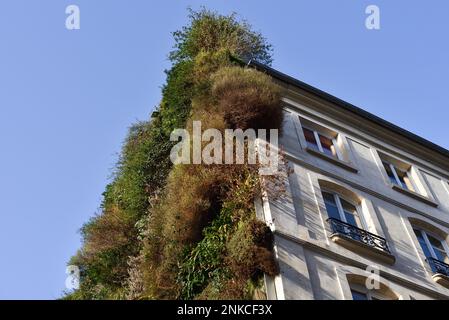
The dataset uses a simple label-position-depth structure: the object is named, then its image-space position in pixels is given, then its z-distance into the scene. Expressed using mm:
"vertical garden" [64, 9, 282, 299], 11688
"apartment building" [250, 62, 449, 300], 11875
